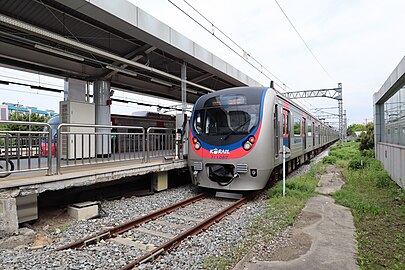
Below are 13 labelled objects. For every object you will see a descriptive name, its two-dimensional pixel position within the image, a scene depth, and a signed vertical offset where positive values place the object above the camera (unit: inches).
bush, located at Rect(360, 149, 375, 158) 643.4 -45.7
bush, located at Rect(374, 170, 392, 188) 331.9 -56.8
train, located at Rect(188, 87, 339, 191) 269.4 -2.0
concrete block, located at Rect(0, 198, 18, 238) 164.1 -47.5
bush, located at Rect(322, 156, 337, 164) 627.6 -57.9
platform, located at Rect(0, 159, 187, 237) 166.4 -32.2
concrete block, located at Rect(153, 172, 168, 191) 314.0 -50.9
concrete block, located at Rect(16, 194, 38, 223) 185.0 -47.9
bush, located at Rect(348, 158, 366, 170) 480.4 -52.2
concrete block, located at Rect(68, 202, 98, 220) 211.9 -57.0
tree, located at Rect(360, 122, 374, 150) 755.4 -11.8
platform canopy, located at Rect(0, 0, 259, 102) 258.2 +117.0
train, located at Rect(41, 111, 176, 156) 502.3 +34.6
